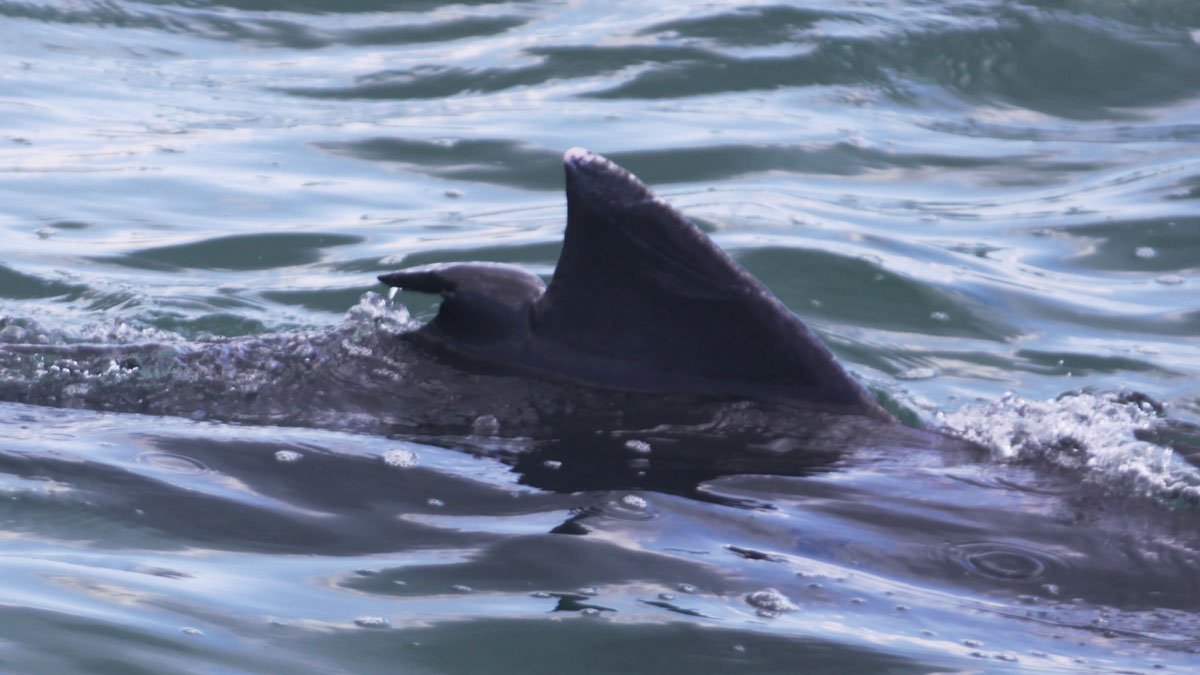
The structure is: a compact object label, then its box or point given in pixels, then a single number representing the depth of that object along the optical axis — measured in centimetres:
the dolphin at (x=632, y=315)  906
